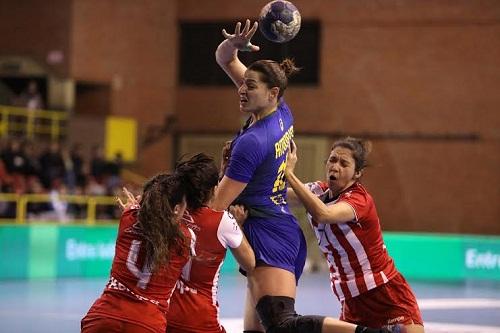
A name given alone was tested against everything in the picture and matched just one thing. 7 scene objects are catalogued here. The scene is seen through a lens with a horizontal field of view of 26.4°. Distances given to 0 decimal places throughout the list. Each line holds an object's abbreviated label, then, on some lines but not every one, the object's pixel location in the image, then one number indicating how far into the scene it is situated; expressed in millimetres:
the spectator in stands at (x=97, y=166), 21797
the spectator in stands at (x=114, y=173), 21938
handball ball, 6742
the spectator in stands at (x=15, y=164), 19141
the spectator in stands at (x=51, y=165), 20031
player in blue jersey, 6215
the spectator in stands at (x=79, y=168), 20953
